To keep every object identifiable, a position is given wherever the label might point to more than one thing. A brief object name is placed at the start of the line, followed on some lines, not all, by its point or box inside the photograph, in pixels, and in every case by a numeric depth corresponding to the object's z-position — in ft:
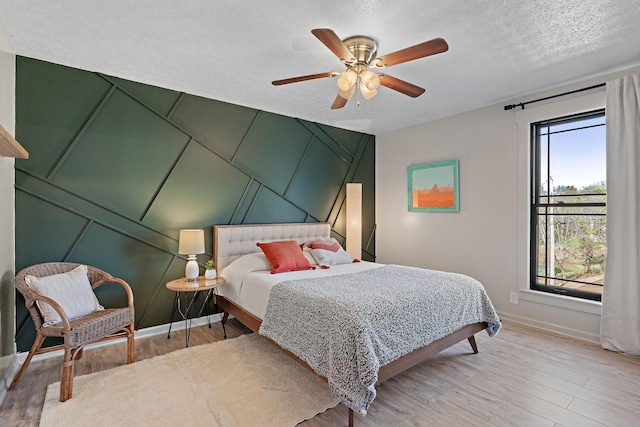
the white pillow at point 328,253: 12.82
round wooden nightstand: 10.38
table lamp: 10.87
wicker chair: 7.35
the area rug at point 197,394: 6.71
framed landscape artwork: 14.44
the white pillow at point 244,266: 11.44
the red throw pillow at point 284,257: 11.46
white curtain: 9.57
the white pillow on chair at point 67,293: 7.84
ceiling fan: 6.95
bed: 6.52
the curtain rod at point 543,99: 10.56
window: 10.96
